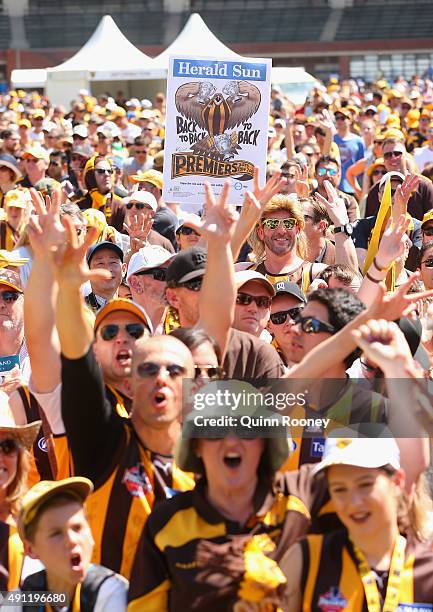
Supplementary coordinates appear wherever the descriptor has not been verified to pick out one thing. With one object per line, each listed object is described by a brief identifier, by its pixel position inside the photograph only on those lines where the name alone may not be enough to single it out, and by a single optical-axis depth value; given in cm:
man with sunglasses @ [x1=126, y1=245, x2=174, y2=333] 1114
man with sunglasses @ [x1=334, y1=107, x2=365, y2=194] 2919
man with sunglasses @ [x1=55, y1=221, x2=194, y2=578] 693
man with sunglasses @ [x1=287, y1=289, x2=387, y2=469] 758
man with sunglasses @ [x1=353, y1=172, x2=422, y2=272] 1613
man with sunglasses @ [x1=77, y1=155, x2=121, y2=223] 2057
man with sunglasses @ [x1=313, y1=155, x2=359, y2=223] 1981
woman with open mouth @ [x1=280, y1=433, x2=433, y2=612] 617
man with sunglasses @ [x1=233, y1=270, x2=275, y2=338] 995
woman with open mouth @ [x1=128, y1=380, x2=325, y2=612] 613
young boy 658
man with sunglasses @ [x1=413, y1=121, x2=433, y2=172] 2673
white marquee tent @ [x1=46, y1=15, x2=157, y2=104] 4967
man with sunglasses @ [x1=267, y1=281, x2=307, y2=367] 1085
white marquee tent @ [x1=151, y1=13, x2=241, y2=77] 4850
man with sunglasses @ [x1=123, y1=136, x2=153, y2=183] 2774
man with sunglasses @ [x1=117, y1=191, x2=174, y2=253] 1538
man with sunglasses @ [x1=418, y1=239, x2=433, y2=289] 1291
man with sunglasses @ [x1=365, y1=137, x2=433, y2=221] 1916
